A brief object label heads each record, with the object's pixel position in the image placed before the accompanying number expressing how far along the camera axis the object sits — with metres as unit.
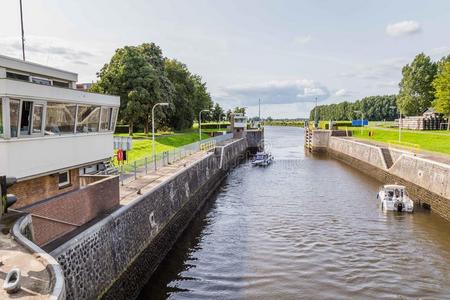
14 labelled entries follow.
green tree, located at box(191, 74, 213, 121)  99.69
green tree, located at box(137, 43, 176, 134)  54.69
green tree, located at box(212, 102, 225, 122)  125.07
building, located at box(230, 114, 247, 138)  84.81
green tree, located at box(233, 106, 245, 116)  159.38
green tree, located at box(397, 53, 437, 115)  85.31
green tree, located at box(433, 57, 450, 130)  65.38
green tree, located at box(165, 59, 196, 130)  73.75
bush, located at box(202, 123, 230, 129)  112.06
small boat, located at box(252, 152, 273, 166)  59.07
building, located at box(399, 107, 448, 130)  74.50
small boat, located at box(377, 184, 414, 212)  28.47
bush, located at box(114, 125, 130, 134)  68.94
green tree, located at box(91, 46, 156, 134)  52.53
